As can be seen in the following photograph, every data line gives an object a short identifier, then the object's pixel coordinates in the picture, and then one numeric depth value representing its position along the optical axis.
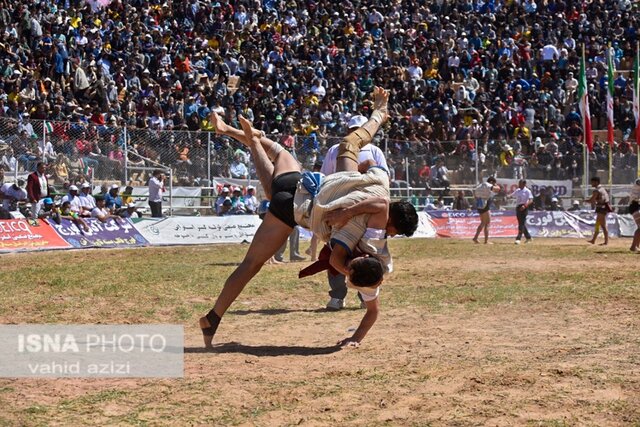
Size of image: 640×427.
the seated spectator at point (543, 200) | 29.17
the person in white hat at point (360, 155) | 9.85
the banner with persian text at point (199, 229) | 23.19
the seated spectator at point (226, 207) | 25.09
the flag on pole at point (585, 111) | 29.91
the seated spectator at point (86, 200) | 22.12
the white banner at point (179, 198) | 23.83
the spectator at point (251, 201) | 25.83
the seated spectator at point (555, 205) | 29.25
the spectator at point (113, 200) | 22.88
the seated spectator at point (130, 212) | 23.22
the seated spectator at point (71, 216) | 21.45
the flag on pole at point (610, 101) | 30.25
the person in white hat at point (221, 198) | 25.00
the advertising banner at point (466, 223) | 27.88
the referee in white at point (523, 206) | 25.95
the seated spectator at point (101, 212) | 22.17
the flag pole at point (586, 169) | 29.21
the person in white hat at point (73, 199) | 21.83
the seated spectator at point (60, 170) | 21.83
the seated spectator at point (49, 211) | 21.14
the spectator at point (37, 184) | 21.00
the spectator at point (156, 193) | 23.83
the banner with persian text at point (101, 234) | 21.27
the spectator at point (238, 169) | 25.52
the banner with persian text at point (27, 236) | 19.84
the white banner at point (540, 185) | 28.70
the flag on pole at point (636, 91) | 30.30
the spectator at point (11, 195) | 20.83
